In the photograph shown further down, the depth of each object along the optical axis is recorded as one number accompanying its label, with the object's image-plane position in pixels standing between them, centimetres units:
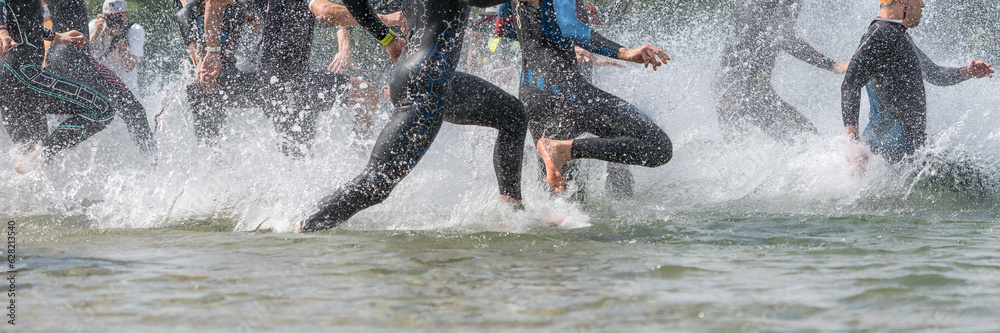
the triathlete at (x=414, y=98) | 738
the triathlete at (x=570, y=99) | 863
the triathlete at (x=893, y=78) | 1059
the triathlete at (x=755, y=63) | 1267
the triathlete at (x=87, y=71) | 1205
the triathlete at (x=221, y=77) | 1106
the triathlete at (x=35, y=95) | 1082
